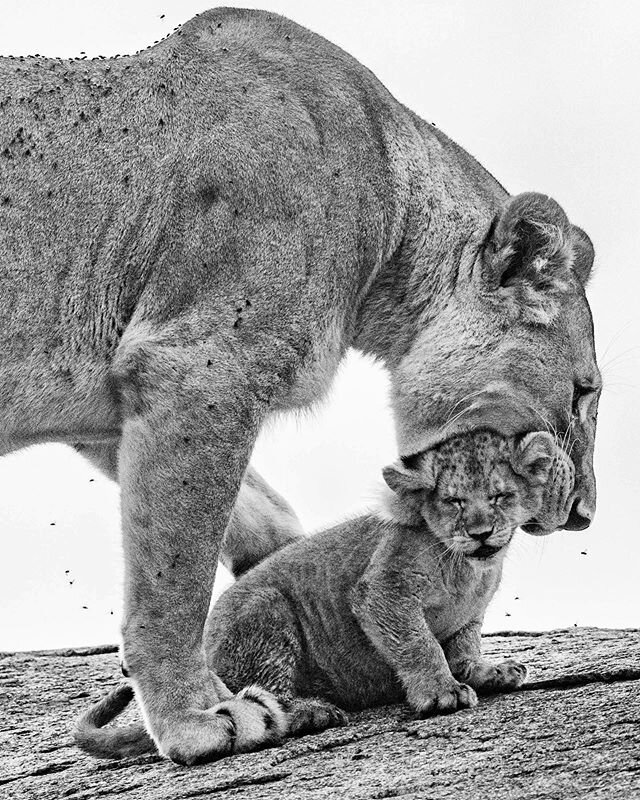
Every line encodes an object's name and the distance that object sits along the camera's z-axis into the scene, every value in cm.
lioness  1254
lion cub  1214
